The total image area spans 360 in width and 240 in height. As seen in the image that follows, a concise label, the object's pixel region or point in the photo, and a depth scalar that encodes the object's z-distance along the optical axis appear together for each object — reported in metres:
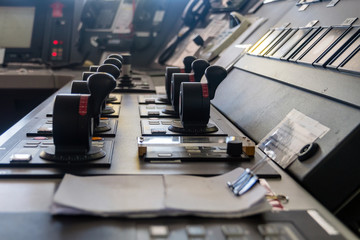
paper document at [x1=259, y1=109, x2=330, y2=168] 1.09
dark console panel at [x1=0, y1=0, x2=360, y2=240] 0.79
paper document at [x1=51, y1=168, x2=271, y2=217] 0.78
